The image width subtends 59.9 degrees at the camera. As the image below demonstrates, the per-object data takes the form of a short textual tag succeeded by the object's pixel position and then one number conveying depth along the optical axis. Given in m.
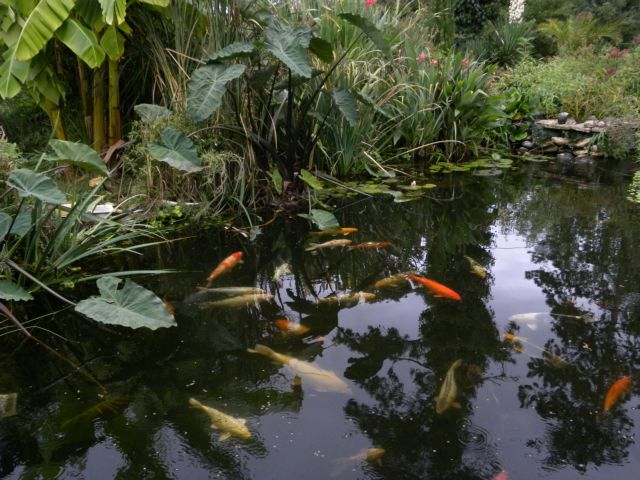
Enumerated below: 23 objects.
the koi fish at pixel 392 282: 3.63
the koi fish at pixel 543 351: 2.67
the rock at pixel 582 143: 8.52
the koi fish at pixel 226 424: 2.17
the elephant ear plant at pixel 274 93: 4.38
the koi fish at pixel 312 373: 2.50
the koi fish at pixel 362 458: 2.00
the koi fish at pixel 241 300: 3.31
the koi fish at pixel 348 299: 3.39
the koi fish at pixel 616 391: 2.34
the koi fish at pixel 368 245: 4.37
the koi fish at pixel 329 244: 4.39
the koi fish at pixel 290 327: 3.01
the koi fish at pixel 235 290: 3.46
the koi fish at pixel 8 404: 2.28
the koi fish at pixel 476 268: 3.79
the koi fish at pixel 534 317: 3.09
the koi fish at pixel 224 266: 3.75
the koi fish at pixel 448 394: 2.34
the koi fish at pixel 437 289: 3.33
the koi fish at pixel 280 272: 3.74
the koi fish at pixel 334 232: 4.70
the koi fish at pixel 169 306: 3.22
